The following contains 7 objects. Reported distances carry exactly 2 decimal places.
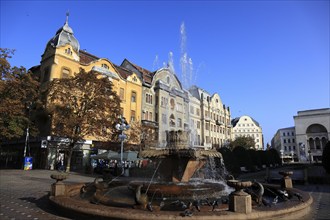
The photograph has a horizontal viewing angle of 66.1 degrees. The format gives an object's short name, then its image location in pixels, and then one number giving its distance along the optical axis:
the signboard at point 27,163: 28.84
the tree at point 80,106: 26.48
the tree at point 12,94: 24.94
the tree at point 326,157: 19.83
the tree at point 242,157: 32.41
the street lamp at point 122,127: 22.92
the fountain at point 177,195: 6.29
